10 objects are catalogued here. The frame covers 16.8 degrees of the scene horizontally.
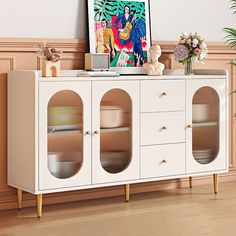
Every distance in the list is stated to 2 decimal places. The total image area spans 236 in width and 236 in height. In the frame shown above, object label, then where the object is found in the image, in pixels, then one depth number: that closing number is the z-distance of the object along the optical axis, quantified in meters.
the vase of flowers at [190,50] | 5.56
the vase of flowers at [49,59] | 4.81
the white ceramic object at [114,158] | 5.04
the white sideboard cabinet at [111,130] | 4.75
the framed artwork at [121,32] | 5.38
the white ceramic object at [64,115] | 4.76
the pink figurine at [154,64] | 5.39
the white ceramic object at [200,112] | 5.49
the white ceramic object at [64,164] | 4.79
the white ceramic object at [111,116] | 5.01
